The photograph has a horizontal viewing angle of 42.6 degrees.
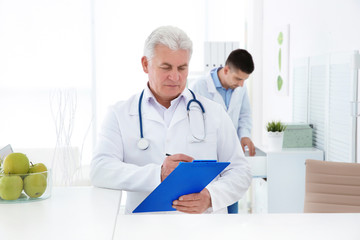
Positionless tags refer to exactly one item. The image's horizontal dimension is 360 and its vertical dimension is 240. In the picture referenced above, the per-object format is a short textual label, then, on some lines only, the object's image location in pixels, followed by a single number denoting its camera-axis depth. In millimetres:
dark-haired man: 3359
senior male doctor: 1771
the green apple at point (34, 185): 1470
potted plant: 3531
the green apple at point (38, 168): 1511
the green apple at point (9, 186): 1440
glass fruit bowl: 1442
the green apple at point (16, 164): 1459
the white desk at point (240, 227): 1278
